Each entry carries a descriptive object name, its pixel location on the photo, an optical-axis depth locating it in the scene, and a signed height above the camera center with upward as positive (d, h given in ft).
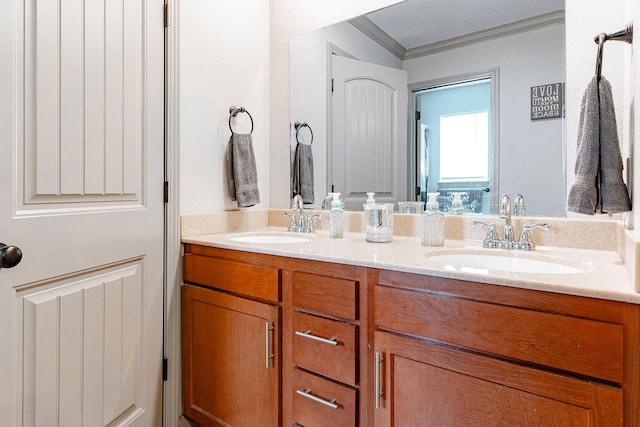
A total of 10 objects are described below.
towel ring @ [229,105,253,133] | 5.95 +1.69
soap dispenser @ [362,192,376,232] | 5.01 +0.18
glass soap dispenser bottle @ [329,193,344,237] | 5.31 -0.08
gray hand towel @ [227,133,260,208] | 5.82 +0.70
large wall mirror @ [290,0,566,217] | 4.34 +1.58
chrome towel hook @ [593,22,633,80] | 3.16 +1.58
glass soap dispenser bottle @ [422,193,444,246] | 4.40 -0.16
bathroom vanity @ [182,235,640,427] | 2.42 -1.12
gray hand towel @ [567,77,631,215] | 3.19 +0.47
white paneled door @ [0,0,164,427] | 3.17 +0.02
